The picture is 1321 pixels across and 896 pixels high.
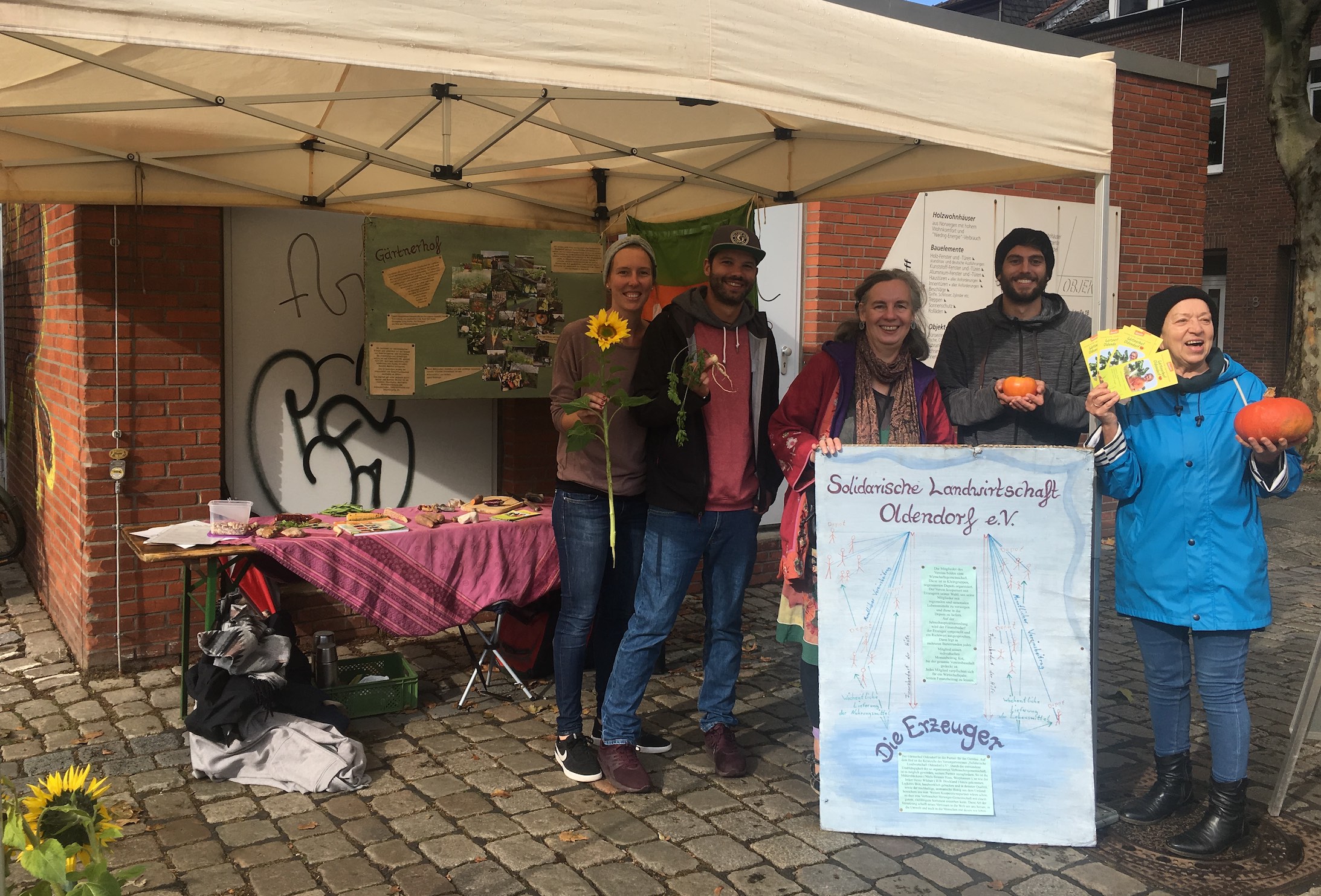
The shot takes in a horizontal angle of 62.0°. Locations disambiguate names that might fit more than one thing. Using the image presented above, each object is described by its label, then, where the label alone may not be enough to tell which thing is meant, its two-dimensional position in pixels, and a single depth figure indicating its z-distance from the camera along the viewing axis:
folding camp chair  5.06
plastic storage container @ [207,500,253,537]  4.84
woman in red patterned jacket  3.77
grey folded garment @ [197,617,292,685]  4.21
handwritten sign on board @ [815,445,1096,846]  3.54
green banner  5.82
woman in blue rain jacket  3.54
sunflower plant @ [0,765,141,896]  1.76
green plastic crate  4.84
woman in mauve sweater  4.11
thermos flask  4.91
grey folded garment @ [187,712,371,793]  4.08
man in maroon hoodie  3.93
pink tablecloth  4.71
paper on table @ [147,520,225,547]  4.54
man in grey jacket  3.85
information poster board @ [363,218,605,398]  5.71
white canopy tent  2.67
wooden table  4.41
